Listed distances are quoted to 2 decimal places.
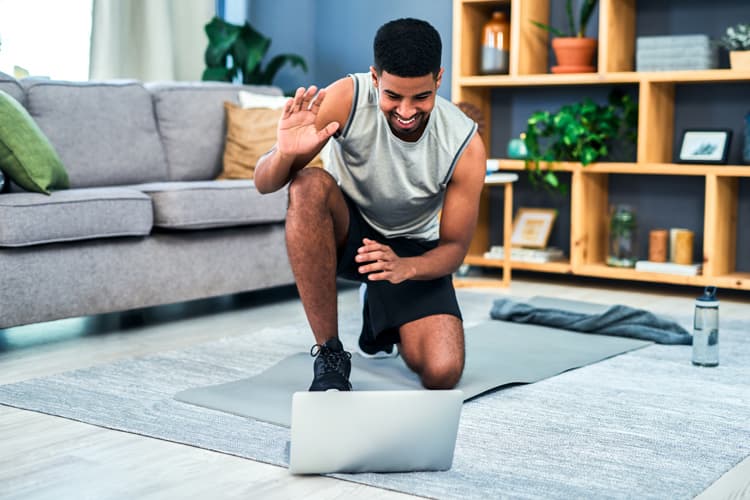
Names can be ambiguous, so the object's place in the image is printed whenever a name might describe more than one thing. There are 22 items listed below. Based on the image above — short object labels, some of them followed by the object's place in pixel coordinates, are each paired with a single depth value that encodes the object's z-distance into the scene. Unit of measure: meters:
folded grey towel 3.10
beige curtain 4.35
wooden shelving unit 3.98
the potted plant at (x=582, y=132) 4.26
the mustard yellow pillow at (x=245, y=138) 3.96
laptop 1.72
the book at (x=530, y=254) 4.43
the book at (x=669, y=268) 4.04
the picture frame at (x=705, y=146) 4.03
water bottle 2.71
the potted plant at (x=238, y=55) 4.59
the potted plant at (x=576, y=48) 4.33
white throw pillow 4.15
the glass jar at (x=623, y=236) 4.26
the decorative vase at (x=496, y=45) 4.53
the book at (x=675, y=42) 4.02
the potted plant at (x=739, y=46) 3.88
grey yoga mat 2.28
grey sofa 2.83
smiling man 2.05
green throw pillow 2.93
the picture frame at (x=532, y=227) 4.53
